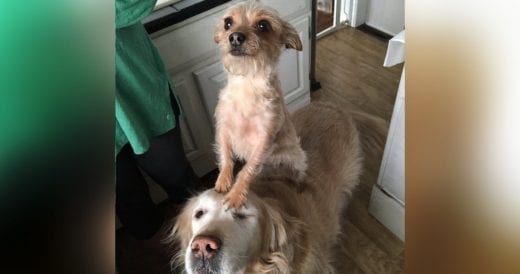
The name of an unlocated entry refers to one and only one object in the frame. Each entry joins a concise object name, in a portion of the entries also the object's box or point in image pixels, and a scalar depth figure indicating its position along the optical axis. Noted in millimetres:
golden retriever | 882
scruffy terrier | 781
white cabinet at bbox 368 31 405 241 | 1232
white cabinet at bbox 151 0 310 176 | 1310
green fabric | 905
